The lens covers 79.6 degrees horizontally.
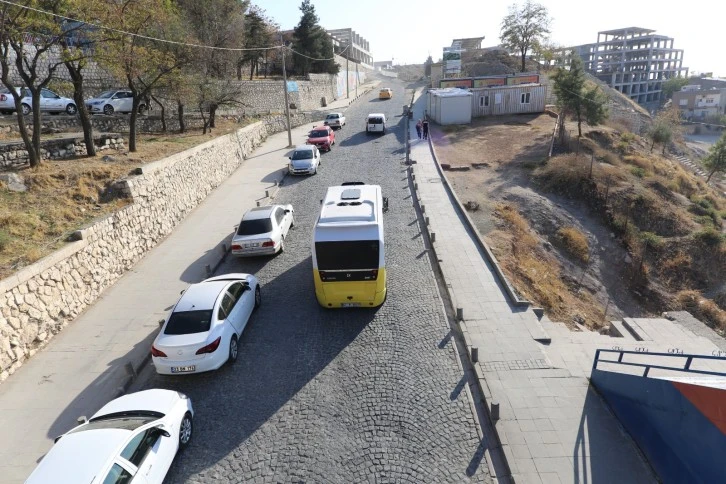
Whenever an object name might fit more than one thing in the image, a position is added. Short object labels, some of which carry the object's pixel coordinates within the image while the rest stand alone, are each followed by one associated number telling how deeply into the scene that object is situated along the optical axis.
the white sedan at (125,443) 5.94
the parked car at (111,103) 27.11
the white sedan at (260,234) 14.52
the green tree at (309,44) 52.34
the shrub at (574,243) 19.92
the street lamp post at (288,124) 30.80
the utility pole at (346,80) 64.64
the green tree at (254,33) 45.75
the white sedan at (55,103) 24.84
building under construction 99.69
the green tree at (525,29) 52.62
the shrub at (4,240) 11.63
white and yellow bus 10.84
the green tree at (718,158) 34.78
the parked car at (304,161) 24.56
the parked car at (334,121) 38.15
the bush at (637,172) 26.98
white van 35.03
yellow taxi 60.37
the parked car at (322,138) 30.17
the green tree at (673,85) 98.44
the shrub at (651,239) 20.97
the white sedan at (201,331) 9.09
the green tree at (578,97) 30.95
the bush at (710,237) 20.41
